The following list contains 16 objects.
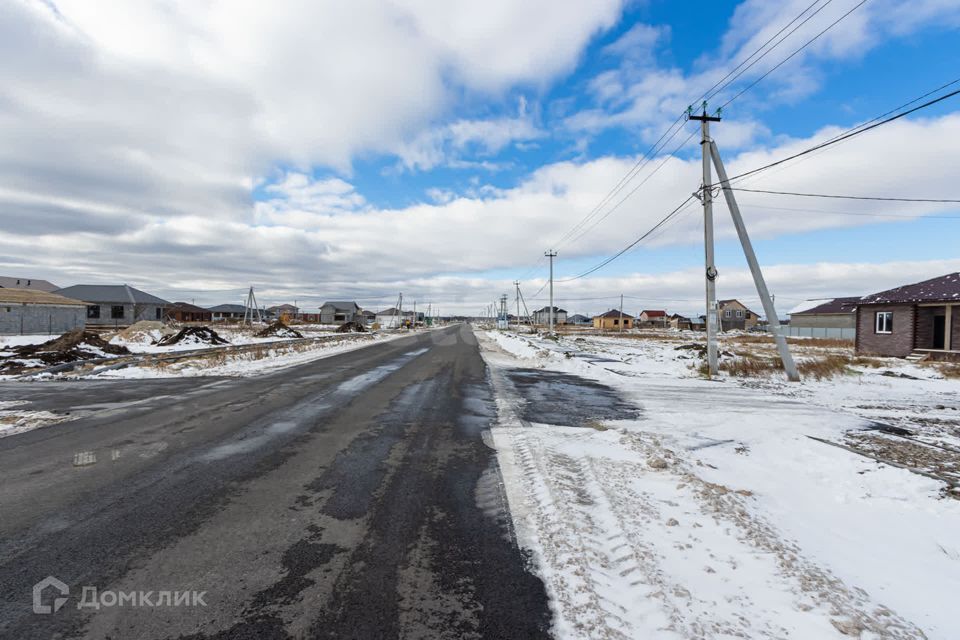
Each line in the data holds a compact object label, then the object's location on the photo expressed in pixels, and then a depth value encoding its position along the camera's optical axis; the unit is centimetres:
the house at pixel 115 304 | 5331
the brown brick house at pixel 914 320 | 2067
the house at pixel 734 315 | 9275
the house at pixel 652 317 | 11991
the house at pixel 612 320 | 11331
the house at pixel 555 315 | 15875
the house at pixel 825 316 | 4734
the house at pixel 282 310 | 13598
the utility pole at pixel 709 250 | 1497
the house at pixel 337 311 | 12006
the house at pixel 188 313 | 8100
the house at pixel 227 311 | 10696
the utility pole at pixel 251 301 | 5556
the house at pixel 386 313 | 13050
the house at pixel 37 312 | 3161
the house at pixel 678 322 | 10258
